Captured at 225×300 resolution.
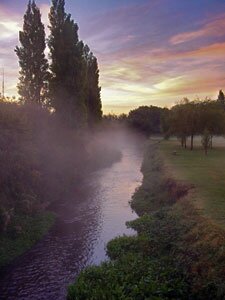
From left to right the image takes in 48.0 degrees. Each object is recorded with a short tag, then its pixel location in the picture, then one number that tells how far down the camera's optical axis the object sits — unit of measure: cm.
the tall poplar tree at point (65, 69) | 2943
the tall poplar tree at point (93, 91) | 4031
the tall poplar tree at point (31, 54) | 2854
